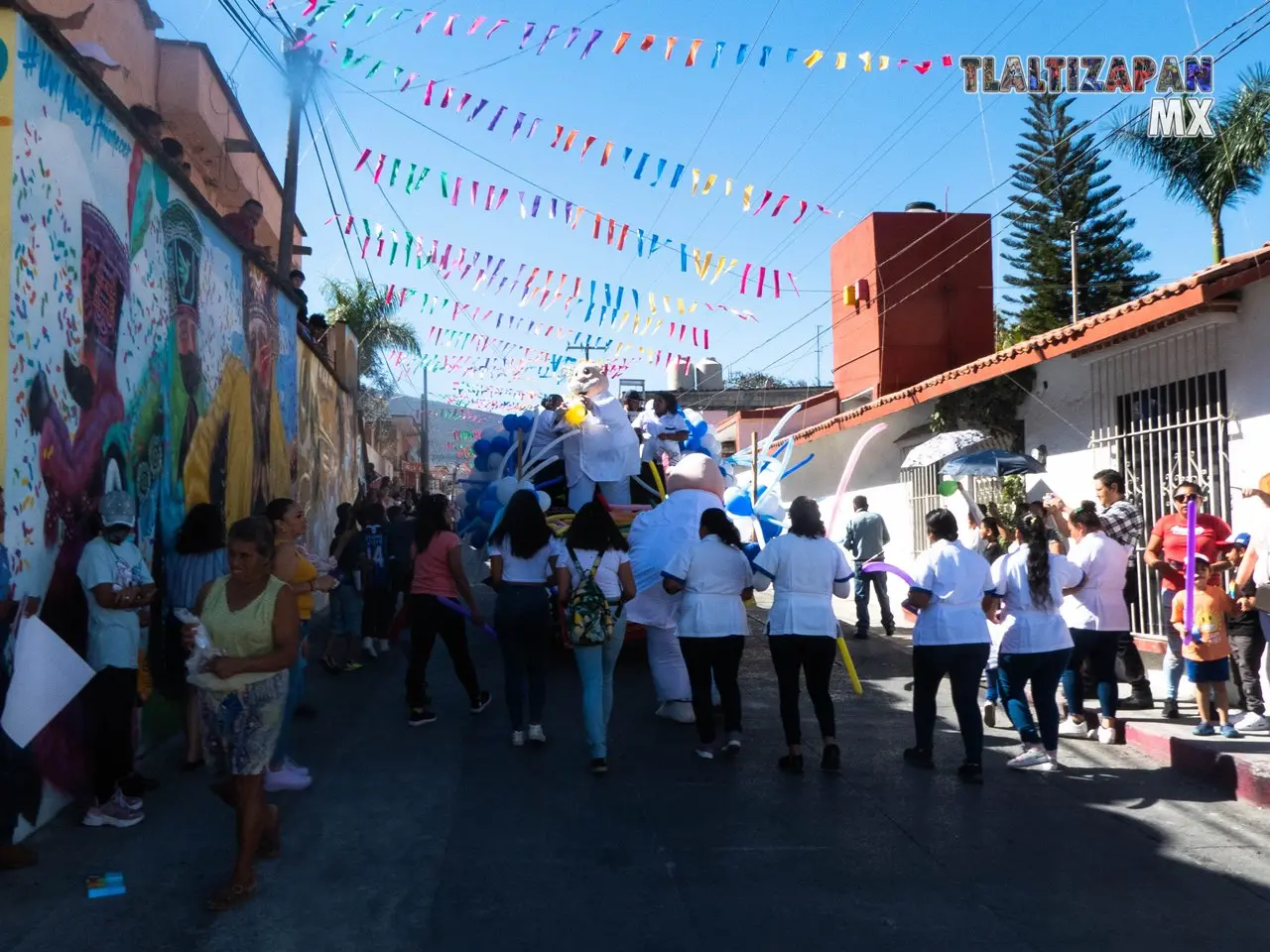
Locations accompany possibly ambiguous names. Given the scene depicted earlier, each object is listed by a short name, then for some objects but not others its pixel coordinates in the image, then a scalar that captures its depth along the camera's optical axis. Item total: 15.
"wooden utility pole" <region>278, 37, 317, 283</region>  13.28
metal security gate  9.62
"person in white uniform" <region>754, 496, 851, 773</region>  7.02
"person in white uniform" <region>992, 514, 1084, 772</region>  7.02
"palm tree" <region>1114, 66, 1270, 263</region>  21.28
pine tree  35.66
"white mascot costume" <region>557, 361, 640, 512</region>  11.27
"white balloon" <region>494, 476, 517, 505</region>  11.19
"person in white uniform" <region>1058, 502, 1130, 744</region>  7.55
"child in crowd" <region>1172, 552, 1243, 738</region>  7.34
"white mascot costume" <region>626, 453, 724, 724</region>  8.52
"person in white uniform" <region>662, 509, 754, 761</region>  7.19
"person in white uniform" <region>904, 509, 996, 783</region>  6.91
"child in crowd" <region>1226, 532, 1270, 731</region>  7.42
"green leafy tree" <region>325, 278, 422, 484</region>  27.45
